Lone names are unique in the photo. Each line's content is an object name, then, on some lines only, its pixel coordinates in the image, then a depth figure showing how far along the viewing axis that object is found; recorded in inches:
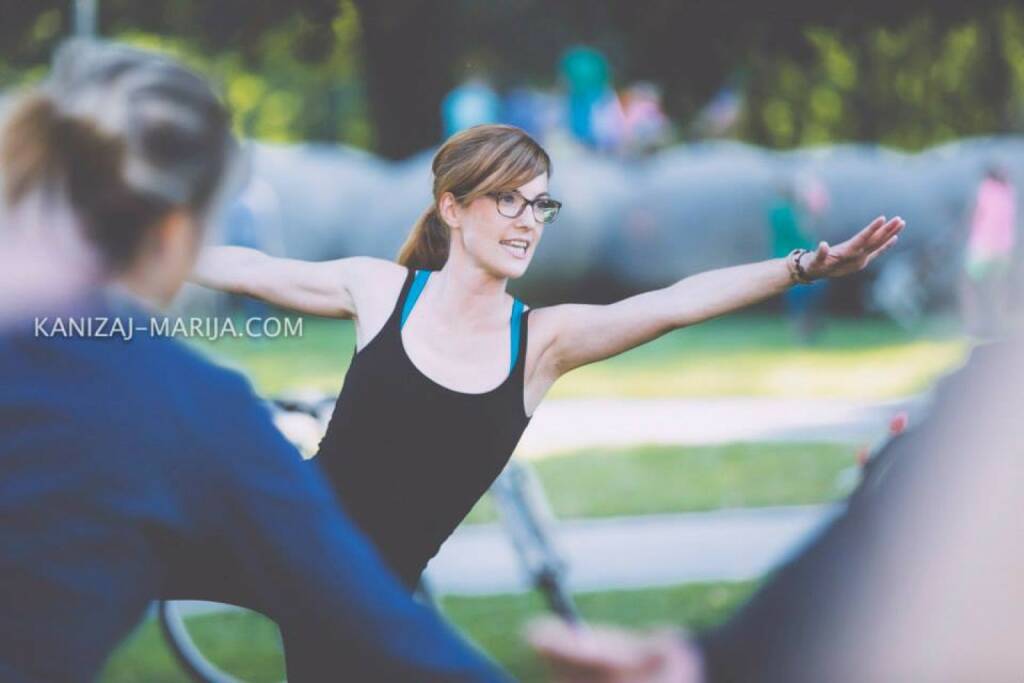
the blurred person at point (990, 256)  1206.9
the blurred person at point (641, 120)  1624.9
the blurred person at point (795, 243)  1177.4
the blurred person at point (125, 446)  138.6
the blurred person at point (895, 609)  126.5
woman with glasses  243.1
